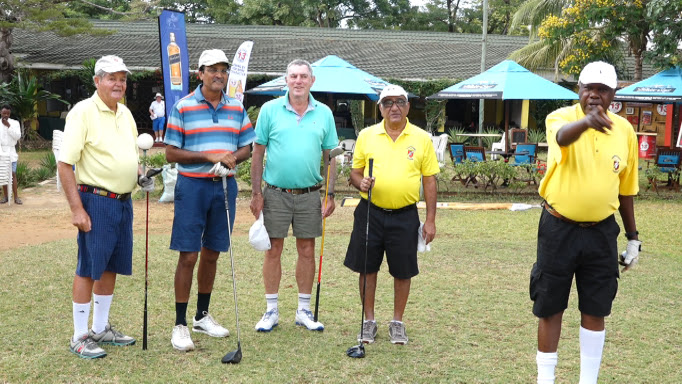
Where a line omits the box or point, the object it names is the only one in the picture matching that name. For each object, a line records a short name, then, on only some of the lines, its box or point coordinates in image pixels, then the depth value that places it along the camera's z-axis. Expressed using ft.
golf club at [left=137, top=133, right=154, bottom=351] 15.70
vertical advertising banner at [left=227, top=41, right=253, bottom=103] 50.90
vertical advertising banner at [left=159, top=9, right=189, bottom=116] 47.03
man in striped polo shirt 16.21
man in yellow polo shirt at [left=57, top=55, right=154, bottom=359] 15.21
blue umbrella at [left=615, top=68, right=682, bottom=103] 47.37
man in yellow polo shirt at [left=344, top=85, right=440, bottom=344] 16.92
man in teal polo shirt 17.58
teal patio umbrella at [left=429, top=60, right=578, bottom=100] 49.73
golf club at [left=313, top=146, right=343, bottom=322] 17.80
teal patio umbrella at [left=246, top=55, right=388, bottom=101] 50.60
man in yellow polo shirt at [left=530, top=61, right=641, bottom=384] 12.73
